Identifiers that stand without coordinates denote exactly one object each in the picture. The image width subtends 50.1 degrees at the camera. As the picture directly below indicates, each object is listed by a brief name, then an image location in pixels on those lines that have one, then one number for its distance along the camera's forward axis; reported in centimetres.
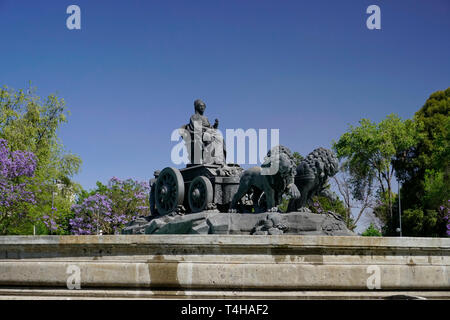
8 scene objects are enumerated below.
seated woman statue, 1323
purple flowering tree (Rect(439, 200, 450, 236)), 2685
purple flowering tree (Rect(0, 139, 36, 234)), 2245
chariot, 1173
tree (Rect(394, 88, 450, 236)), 2919
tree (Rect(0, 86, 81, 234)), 2639
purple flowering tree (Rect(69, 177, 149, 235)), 3147
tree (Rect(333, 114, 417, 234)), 3606
